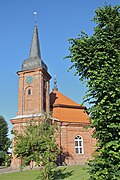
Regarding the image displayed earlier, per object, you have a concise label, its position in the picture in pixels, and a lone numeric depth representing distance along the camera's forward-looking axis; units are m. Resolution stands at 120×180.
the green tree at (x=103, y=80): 8.55
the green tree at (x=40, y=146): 16.23
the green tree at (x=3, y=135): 47.81
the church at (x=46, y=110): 33.00
